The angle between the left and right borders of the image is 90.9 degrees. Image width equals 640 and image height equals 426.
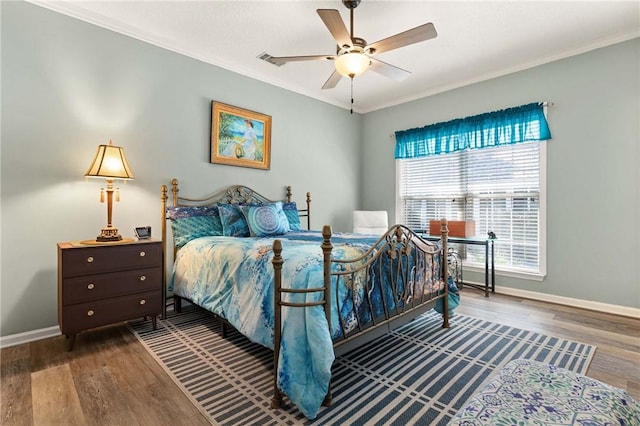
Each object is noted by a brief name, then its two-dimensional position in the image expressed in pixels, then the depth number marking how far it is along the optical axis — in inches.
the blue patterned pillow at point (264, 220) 126.3
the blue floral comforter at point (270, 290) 61.2
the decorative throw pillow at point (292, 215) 152.3
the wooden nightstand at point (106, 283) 88.4
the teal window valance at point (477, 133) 143.3
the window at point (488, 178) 145.3
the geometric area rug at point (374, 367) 64.0
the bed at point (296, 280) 62.6
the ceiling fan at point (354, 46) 84.4
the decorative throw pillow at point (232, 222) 127.4
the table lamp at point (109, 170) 98.9
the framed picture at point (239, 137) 140.6
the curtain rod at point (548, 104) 139.3
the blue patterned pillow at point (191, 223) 122.0
